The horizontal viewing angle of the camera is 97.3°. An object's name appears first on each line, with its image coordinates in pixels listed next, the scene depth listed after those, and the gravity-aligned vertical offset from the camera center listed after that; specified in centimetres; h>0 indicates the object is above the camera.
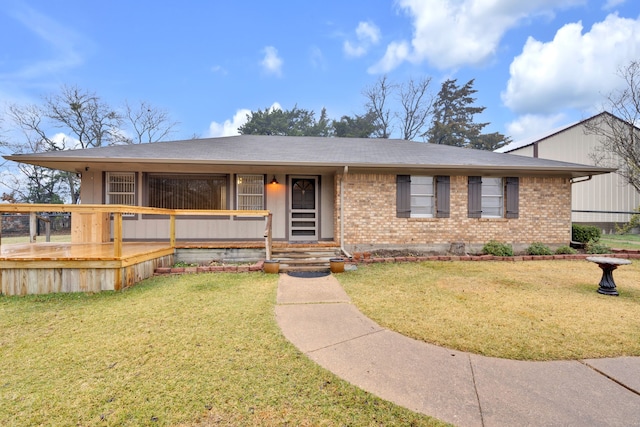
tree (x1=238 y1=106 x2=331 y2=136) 2686 +884
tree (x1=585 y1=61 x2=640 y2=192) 1337 +448
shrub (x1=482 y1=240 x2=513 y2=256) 761 -99
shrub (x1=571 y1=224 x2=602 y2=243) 854 -64
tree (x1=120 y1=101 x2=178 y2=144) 2412 +800
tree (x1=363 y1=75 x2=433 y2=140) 2644 +1037
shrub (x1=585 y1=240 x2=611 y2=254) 772 -100
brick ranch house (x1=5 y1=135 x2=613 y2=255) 784 +52
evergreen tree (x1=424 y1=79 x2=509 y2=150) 2736 +930
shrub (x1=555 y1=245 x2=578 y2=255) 781 -106
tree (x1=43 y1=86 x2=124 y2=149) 2092 +742
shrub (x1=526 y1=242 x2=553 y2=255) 776 -102
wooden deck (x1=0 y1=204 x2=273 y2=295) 459 -89
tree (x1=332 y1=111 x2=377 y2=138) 2708 +847
